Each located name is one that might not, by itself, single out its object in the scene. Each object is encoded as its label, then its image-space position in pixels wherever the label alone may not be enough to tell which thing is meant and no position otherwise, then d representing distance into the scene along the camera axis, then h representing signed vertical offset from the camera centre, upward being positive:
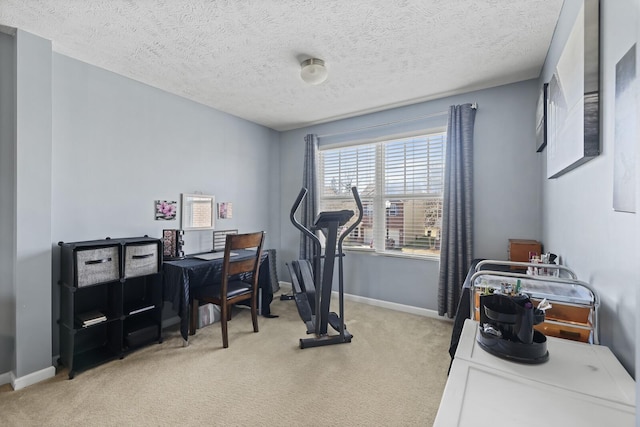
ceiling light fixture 2.36 +1.21
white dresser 0.67 -0.49
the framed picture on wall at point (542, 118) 2.19 +0.80
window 3.23 +0.30
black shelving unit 2.09 -0.79
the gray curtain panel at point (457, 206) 2.88 +0.09
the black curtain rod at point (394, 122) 3.06 +1.12
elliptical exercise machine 2.55 -0.63
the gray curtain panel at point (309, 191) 3.98 +0.30
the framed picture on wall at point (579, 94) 1.21 +0.61
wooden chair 2.49 -0.75
